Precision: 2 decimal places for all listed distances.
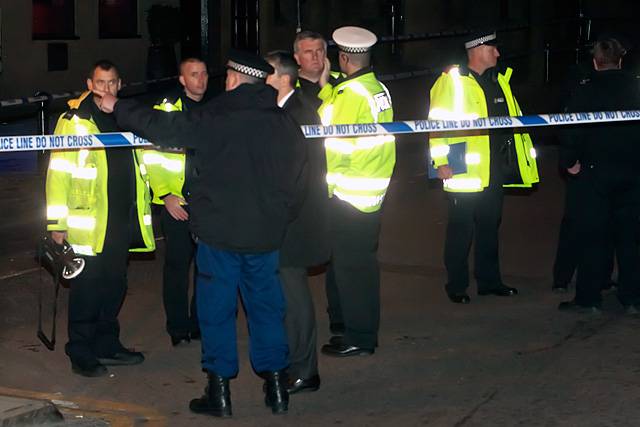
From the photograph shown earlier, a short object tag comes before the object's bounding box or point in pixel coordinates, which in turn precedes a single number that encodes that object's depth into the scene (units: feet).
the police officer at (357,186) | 32.95
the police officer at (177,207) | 33.78
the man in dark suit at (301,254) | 30.26
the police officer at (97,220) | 31.33
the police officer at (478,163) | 38.42
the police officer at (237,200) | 27.68
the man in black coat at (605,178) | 36.12
